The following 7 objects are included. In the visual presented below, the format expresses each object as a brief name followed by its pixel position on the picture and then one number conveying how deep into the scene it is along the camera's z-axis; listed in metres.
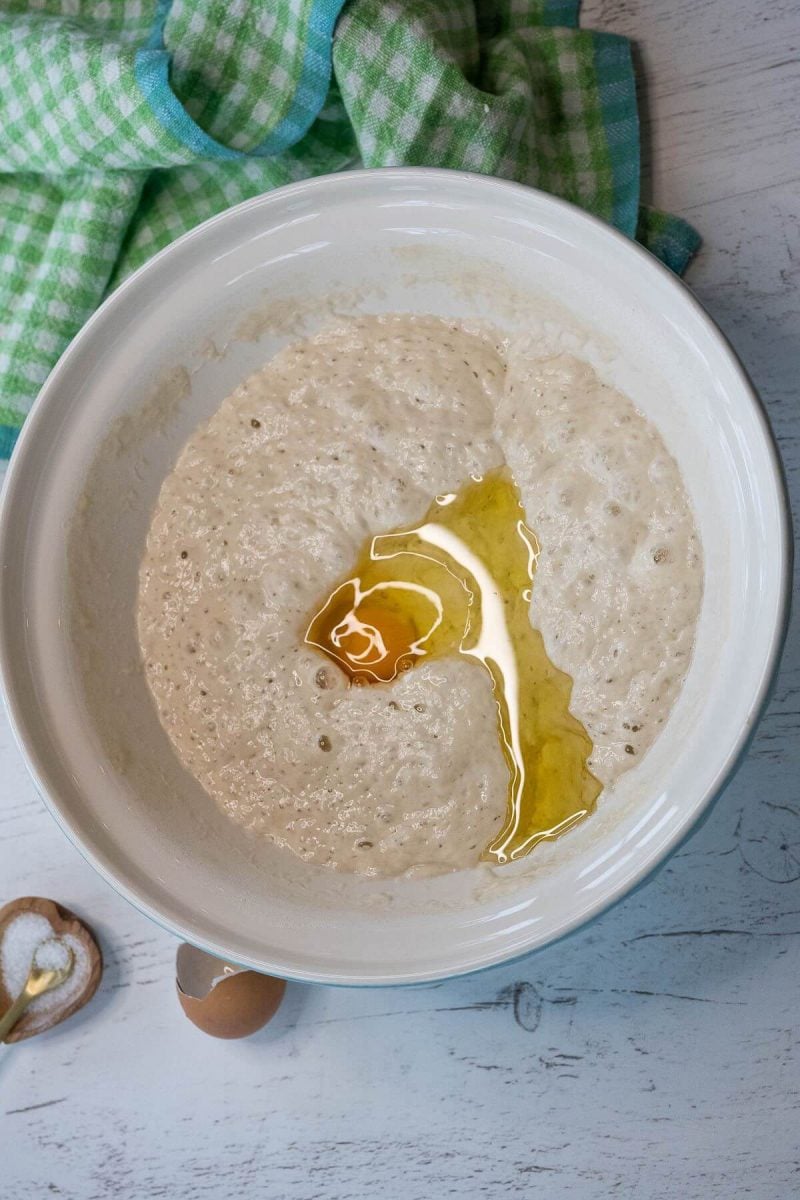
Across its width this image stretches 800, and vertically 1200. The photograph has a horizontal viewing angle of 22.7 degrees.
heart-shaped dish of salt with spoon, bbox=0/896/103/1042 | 0.81
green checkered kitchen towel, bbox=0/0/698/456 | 0.76
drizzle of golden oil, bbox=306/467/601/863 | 0.75
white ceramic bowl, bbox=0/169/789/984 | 0.71
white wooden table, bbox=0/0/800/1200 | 0.78
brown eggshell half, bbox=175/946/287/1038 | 0.78
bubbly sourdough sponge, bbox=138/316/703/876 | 0.74
